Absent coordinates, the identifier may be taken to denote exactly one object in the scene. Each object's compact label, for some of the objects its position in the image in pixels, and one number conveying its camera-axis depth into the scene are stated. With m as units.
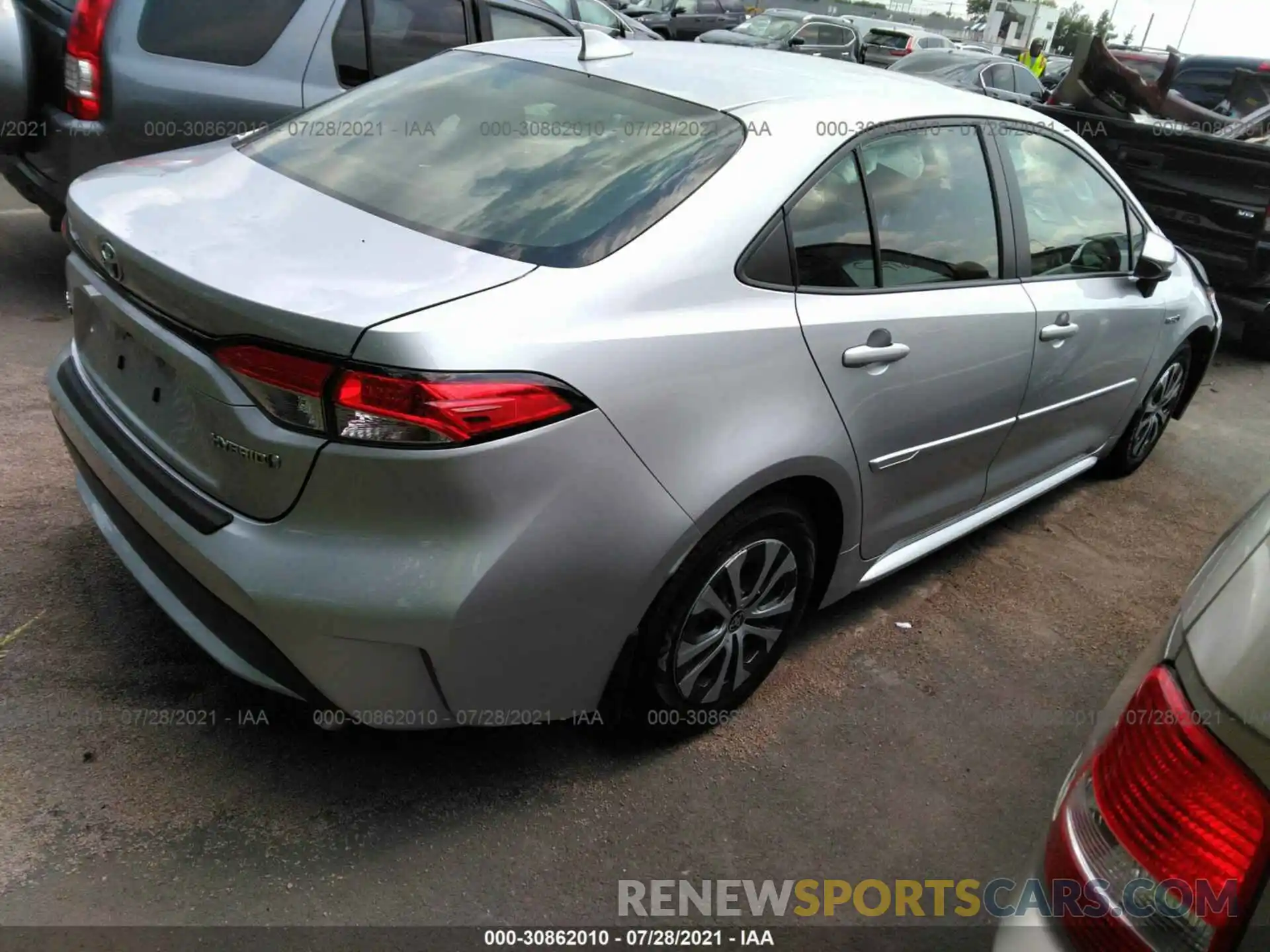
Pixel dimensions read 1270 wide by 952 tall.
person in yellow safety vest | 19.91
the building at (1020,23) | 40.06
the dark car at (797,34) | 18.20
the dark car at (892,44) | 20.45
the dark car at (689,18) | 20.33
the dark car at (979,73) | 13.99
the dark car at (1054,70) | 19.31
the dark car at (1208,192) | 6.26
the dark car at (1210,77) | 8.10
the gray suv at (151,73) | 4.40
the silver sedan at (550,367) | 1.88
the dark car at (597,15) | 10.41
